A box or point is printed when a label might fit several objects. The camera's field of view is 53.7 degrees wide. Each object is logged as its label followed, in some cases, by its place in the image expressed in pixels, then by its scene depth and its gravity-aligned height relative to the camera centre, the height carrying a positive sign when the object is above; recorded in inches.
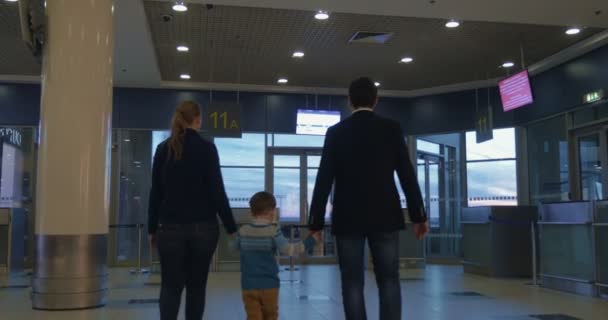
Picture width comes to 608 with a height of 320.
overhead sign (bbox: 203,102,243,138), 427.2 +65.7
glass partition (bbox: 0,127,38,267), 458.0 +31.3
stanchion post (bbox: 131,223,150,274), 396.8 -36.3
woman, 123.4 +0.1
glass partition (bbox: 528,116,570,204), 415.2 +37.5
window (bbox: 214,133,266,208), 504.4 +38.8
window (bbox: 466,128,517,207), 484.4 +35.3
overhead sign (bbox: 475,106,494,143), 436.5 +64.4
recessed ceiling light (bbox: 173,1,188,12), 302.7 +105.8
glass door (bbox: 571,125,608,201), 373.1 +32.2
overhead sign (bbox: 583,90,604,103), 367.2 +72.3
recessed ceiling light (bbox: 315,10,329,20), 318.2 +106.1
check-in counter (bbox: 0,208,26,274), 367.9 -18.3
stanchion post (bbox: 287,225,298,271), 381.2 -16.8
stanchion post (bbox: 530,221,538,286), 315.9 -23.4
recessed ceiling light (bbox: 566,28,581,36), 351.1 +106.9
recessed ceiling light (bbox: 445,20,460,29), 335.9 +106.4
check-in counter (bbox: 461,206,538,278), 368.2 -18.2
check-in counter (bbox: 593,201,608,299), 255.8 -13.9
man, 107.5 +2.1
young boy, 140.7 -12.1
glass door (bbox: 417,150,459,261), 520.1 +8.4
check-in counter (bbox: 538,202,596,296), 267.1 -16.3
